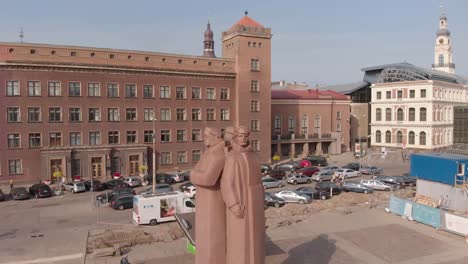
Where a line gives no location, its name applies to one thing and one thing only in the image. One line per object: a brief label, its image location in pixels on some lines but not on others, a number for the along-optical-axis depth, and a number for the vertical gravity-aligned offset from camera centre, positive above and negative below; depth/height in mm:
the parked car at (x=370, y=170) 51031 -5696
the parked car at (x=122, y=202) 32125 -6047
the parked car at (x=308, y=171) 48581 -5487
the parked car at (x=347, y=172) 47281 -5545
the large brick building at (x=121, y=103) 45250 +2716
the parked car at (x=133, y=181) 43744 -6057
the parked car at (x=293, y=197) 34188 -6035
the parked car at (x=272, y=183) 42062 -5974
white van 27000 -5509
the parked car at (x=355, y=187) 37969 -5874
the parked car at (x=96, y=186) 41312 -6123
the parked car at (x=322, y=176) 46000 -5749
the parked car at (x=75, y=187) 40656 -6160
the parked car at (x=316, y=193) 35656 -5947
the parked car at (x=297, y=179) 44375 -5853
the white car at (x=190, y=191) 36350 -6035
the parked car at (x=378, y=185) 39906 -5893
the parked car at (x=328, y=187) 37622 -5730
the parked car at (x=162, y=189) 37369 -5879
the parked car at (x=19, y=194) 37309 -6263
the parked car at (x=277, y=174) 47219 -5653
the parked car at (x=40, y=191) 38375 -6148
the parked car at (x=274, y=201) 32906 -6106
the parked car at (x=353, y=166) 53381 -5446
